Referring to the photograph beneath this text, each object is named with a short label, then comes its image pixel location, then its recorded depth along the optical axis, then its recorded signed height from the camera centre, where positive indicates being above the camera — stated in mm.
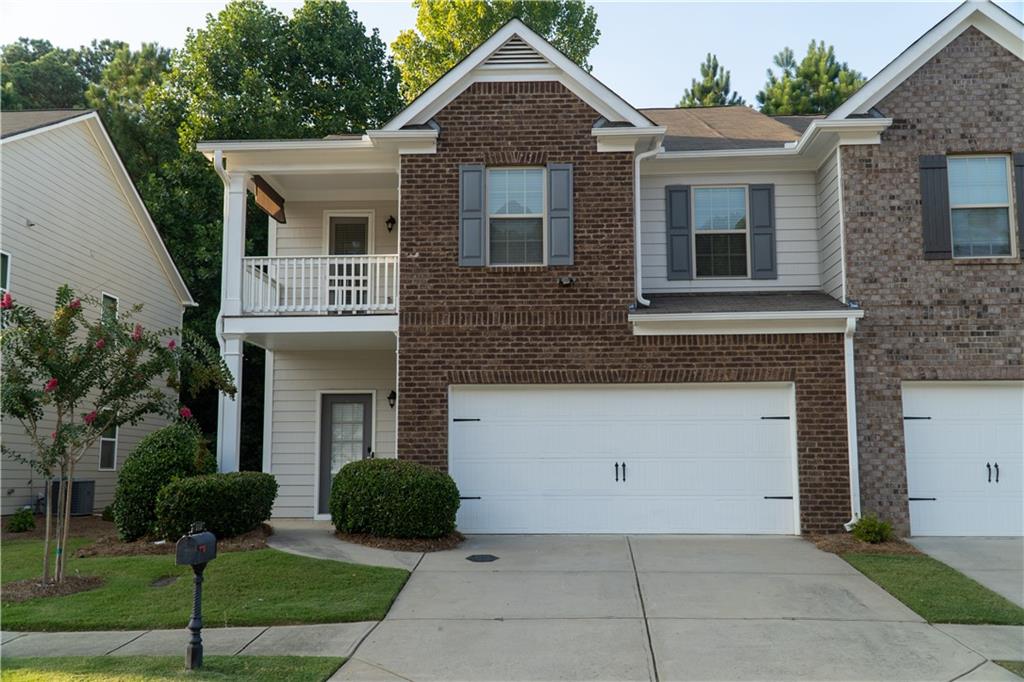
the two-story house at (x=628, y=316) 12016 +1300
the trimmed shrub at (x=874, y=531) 11102 -1545
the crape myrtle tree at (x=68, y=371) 8812 +396
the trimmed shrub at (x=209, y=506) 10742 -1194
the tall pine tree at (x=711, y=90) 34719 +12810
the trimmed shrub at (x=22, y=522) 13289 -1718
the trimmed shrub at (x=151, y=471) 11125 -796
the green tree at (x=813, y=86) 30844 +11613
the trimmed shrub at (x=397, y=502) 10891 -1167
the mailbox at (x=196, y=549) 6465 -1044
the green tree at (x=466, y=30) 27328 +12018
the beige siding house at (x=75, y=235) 14922 +3372
